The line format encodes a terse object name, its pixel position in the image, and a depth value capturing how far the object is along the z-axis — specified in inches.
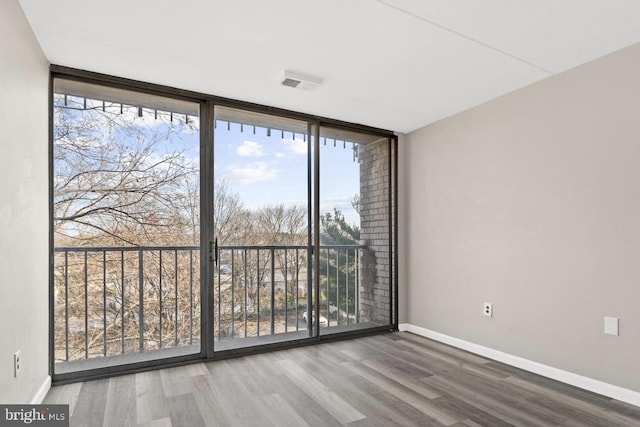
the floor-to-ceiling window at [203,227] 114.0
